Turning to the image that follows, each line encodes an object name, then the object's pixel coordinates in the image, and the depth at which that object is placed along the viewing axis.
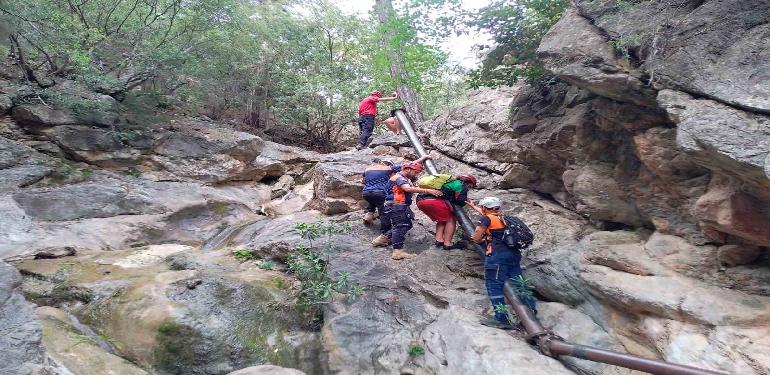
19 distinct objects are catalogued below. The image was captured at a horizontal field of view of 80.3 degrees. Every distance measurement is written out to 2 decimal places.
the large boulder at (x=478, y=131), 10.45
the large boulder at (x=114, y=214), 8.85
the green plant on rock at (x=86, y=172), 11.76
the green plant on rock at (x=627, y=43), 5.81
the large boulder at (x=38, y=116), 12.01
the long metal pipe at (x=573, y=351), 4.36
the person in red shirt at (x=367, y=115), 13.21
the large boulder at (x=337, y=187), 10.89
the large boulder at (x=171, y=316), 6.05
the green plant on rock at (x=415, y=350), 6.32
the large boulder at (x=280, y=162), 14.92
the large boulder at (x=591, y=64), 5.79
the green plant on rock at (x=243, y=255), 8.84
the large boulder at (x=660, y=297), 4.57
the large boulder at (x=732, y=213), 4.67
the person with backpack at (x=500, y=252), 6.50
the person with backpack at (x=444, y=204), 8.16
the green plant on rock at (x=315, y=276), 7.23
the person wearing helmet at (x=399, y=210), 8.35
